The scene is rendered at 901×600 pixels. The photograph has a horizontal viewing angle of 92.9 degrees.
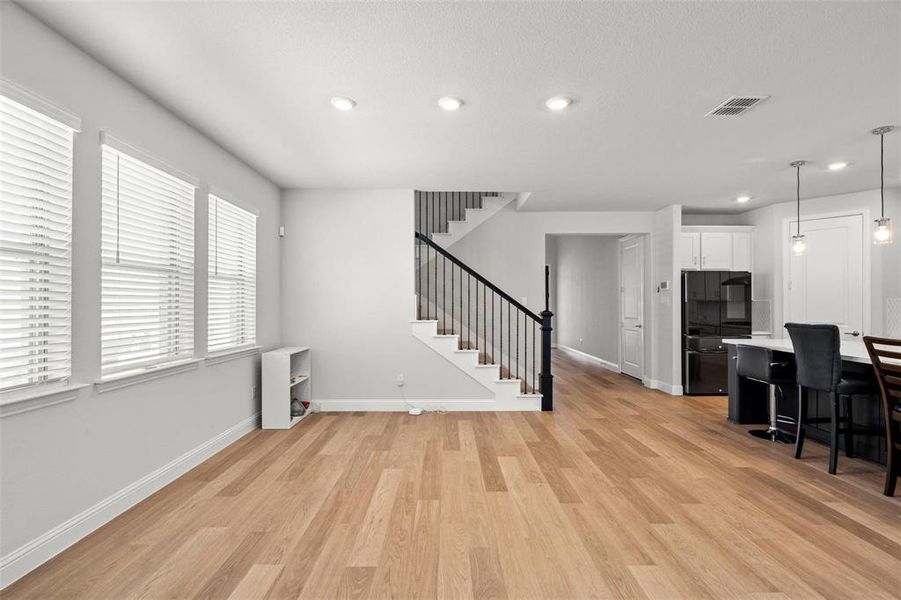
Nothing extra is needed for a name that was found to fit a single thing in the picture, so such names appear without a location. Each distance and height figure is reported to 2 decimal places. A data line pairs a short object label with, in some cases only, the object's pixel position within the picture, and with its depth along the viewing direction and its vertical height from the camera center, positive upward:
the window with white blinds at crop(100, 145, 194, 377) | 2.52 +0.23
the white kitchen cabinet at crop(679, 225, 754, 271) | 6.09 +0.78
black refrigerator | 5.78 -0.31
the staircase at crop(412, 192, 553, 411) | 5.08 -0.23
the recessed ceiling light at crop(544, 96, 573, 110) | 2.79 +1.32
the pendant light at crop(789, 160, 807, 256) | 4.21 +0.61
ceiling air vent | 2.78 +1.32
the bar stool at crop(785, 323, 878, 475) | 3.05 -0.51
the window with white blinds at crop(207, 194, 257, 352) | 3.64 +0.23
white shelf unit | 4.33 -0.89
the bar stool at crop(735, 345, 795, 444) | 3.78 -0.64
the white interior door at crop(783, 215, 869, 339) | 5.25 +0.33
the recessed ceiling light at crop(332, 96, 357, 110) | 2.79 +1.32
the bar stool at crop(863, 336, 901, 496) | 2.67 -0.65
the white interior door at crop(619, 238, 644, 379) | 6.77 -0.05
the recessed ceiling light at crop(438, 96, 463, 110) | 2.79 +1.32
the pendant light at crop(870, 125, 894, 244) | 3.48 +0.60
